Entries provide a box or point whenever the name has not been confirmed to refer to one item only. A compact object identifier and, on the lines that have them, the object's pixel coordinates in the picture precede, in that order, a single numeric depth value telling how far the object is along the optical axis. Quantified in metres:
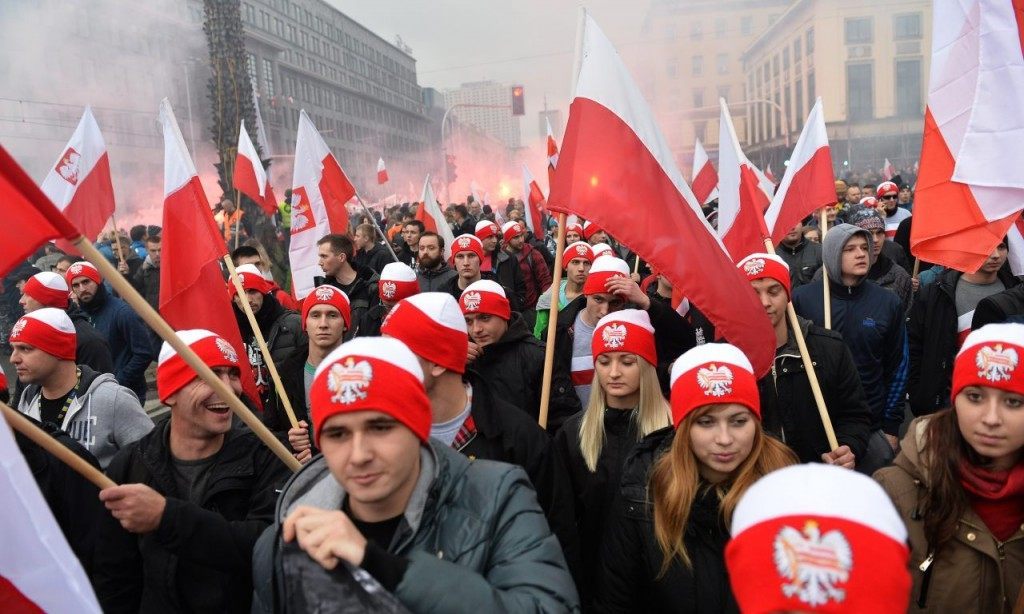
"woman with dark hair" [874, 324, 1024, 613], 2.66
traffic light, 30.75
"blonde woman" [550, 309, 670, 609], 3.76
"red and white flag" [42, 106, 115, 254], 6.38
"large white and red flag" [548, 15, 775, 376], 3.94
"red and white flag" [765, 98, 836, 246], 5.79
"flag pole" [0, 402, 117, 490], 2.43
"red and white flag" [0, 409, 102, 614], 2.02
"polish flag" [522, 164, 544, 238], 14.32
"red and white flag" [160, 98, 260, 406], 4.88
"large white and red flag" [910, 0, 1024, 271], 3.99
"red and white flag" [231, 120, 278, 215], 9.70
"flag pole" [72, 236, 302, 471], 2.41
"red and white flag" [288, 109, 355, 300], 8.46
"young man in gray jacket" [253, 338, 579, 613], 2.03
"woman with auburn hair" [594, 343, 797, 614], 2.85
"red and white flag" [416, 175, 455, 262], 11.70
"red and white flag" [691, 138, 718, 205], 11.33
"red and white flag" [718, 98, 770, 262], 5.07
